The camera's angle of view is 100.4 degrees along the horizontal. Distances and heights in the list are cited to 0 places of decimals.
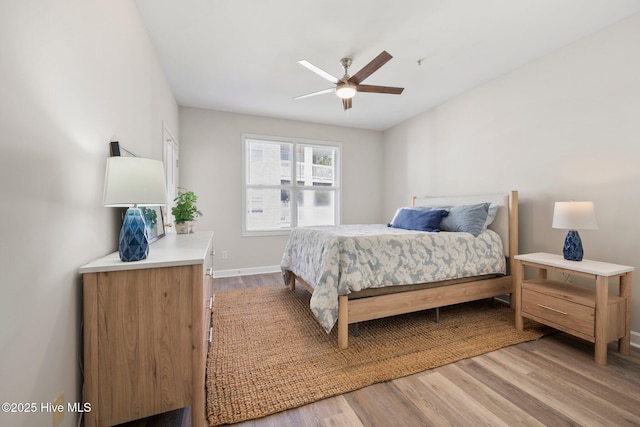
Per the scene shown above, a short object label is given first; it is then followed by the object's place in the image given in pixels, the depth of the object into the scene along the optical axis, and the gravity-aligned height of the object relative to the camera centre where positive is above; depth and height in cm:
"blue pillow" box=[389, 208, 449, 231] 302 -12
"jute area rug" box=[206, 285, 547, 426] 160 -110
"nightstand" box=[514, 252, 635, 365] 187 -73
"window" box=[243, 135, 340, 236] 452 +45
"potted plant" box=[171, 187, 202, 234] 273 -5
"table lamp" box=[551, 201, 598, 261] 204 -9
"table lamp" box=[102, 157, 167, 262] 126 +9
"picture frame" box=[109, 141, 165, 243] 158 -4
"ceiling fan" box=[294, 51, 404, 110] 220 +120
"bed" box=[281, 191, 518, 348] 212 -53
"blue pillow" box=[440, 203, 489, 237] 284 -11
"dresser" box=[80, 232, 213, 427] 119 -60
